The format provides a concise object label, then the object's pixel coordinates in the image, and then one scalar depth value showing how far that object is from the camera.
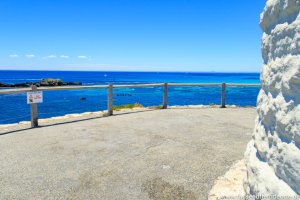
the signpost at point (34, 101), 6.55
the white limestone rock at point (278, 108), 1.98
